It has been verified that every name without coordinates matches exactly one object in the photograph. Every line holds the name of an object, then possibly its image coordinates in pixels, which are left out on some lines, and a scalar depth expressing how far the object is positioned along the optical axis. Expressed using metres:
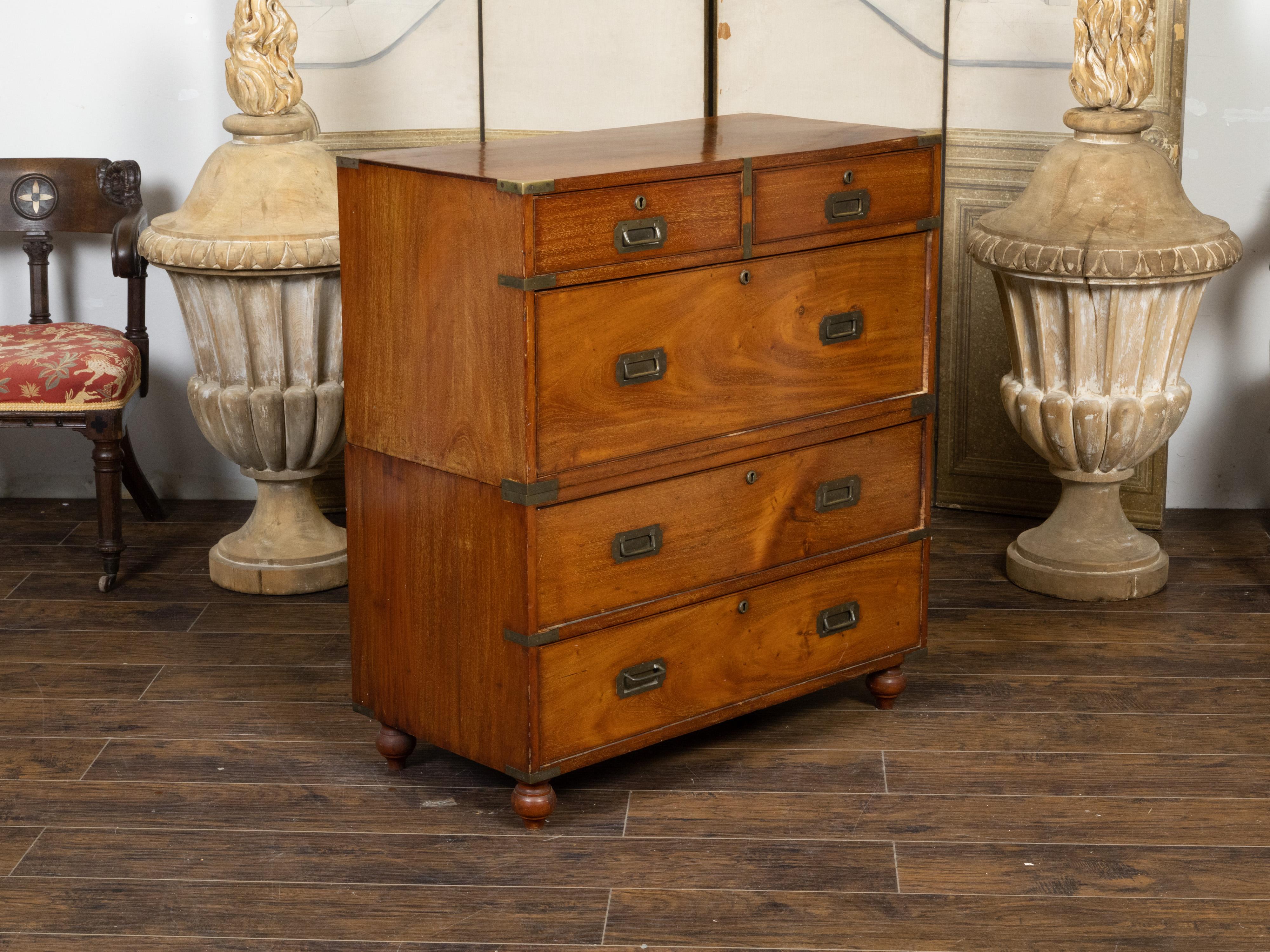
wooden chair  3.74
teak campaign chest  2.54
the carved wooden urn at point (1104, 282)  3.51
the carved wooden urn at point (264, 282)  3.62
